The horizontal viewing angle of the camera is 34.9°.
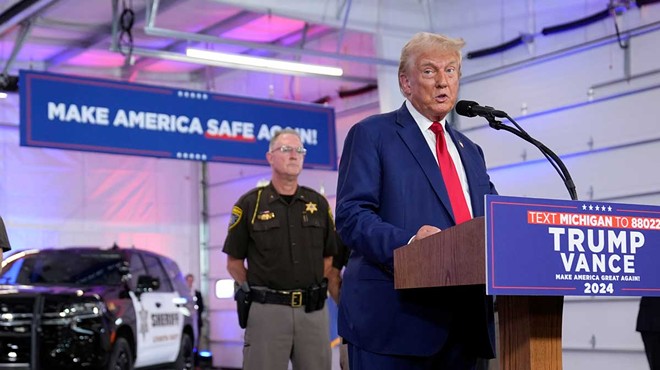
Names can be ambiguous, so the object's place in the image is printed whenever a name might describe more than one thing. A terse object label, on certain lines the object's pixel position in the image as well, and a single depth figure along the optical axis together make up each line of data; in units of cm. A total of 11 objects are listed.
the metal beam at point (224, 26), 1667
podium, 278
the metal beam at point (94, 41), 1696
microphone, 344
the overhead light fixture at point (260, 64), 1320
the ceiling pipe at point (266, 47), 1309
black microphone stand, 335
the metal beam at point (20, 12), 1396
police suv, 1027
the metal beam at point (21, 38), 1525
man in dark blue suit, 323
